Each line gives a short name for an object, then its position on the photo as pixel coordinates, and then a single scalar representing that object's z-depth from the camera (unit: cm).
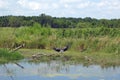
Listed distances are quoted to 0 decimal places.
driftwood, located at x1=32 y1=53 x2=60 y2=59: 1982
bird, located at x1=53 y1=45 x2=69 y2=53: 2143
